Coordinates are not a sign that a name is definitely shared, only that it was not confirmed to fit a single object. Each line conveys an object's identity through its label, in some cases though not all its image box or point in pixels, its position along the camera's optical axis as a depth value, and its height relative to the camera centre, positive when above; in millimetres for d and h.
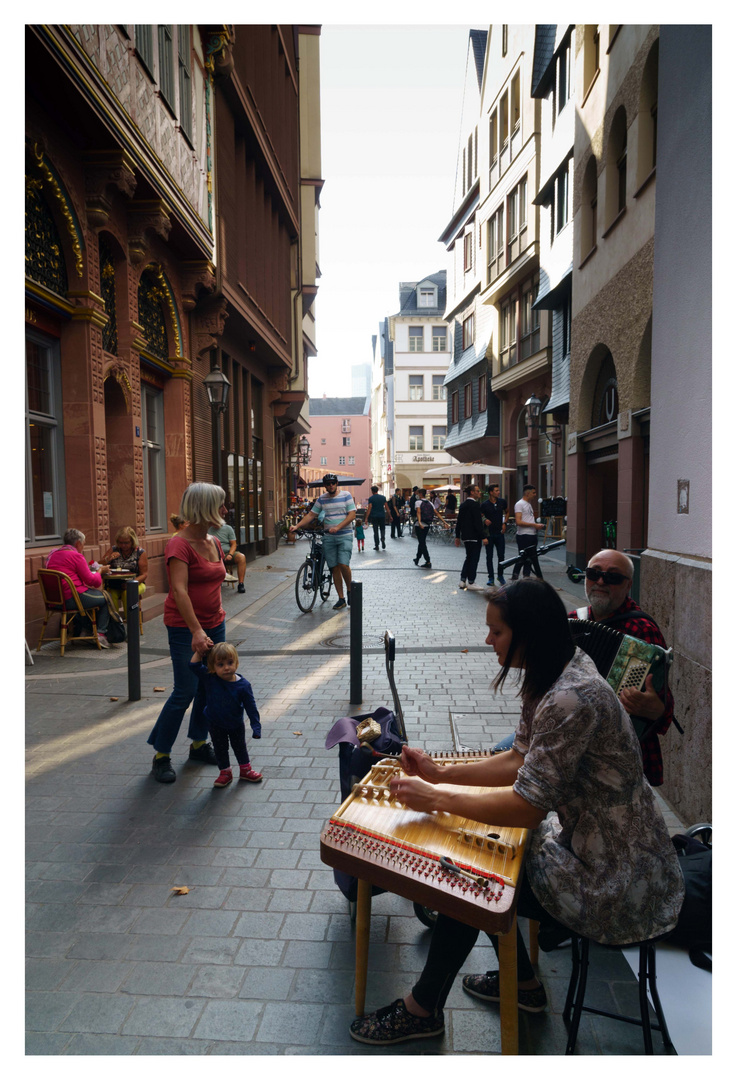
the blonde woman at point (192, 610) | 4504 -679
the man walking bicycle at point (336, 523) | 11047 -248
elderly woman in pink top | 8281 -739
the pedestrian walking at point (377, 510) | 22969 -109
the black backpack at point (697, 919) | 2516 -1447
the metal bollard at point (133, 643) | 6121 -1187
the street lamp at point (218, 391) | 13680 +2215
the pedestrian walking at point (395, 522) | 27016 -634
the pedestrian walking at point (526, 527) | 13453 -378
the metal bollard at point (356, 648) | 6426 -1258
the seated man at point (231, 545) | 12531 -685
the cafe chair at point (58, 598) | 8148 -1055
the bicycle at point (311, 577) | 11547 -1141
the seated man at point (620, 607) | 3348 -496
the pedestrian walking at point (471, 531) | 13500 -457
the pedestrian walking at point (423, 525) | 17938 -467
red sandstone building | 8602 +3853
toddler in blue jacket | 4484 -1248
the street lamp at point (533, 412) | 21047 +2784
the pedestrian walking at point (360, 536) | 23488 -962
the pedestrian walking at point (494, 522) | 14500 -314
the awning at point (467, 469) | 24547 +1300
